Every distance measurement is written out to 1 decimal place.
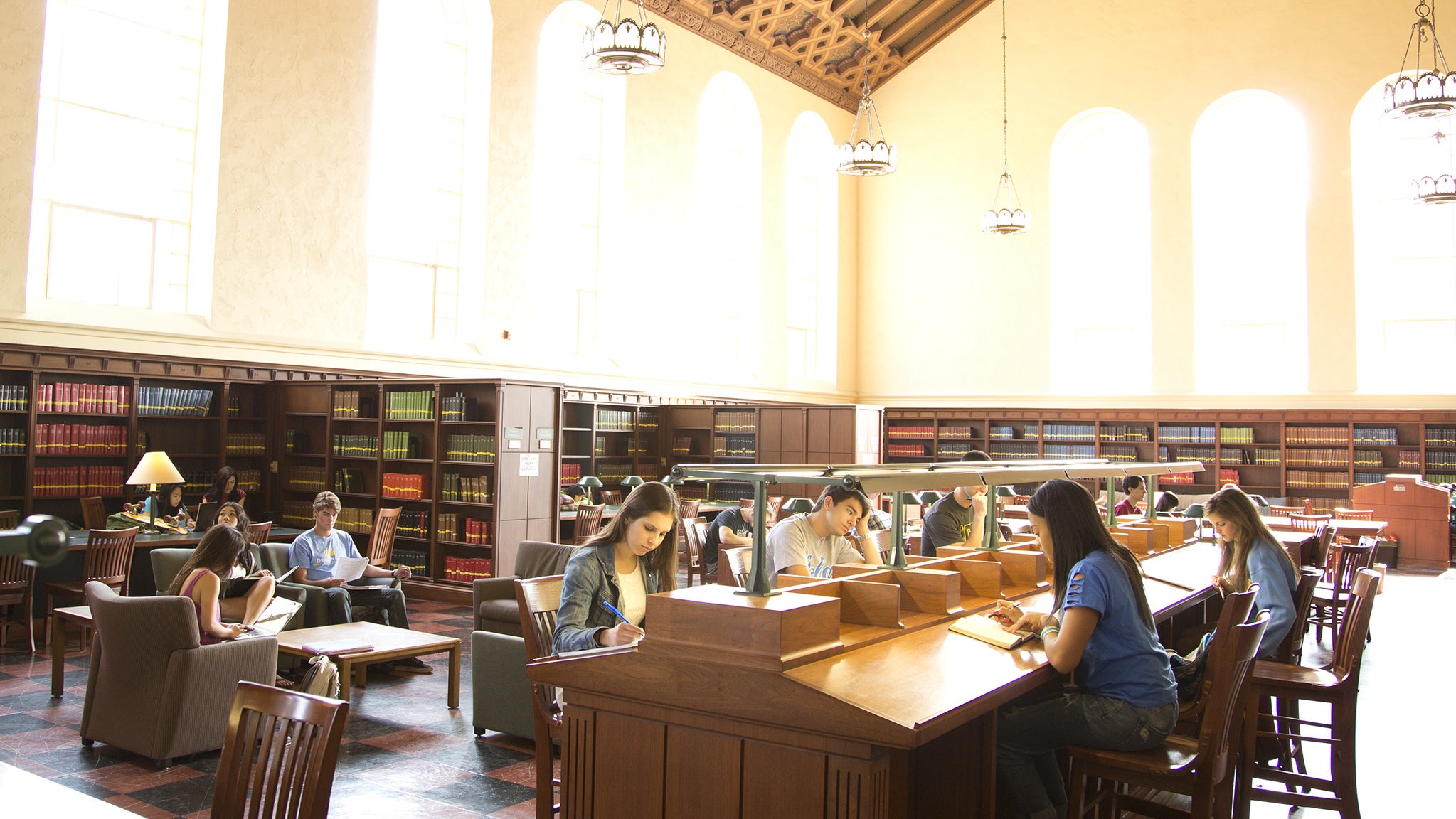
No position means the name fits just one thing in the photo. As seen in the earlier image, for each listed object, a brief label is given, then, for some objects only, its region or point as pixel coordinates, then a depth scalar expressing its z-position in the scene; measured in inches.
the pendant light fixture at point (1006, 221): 479.2
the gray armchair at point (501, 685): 164.7
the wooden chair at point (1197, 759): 98.6
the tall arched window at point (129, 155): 303.3
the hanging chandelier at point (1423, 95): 311.6
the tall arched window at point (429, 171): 386.9
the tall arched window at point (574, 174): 438.6
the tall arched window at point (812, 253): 591.8
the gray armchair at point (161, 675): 150.2
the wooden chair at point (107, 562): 229.5
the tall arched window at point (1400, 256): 487.8
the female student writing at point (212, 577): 155.1
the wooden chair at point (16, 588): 231.0
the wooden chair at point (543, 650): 111.7
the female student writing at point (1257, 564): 146.9
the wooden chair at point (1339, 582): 222.1
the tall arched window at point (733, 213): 530.6
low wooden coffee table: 170.1
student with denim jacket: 115.9
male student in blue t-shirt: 216.4
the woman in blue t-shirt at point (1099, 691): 99.5
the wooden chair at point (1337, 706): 125.4
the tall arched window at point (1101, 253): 552.7
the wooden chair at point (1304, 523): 314.2
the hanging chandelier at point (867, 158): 386.0
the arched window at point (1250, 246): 515.2
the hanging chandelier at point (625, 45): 280.8
